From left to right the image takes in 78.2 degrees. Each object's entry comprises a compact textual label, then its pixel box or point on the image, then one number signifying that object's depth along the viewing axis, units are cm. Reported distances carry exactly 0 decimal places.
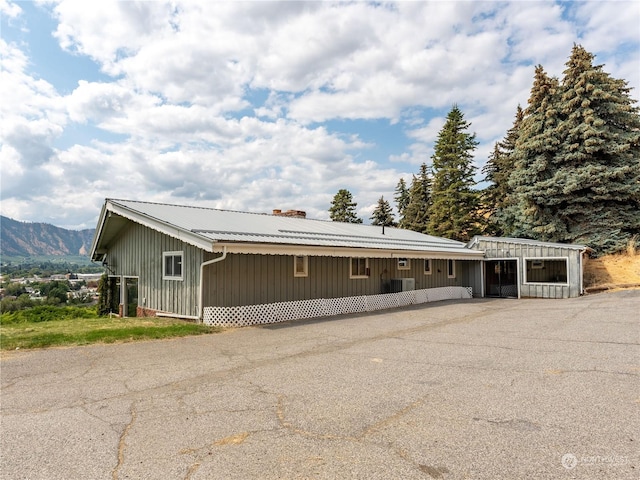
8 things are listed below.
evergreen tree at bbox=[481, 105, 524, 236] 3284
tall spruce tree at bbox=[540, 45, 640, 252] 2378
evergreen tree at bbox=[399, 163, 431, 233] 4228
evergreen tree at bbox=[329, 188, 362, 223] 4506
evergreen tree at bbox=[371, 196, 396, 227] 4728
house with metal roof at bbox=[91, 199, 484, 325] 1156
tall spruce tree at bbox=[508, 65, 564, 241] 2561
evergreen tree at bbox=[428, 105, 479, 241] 3250
